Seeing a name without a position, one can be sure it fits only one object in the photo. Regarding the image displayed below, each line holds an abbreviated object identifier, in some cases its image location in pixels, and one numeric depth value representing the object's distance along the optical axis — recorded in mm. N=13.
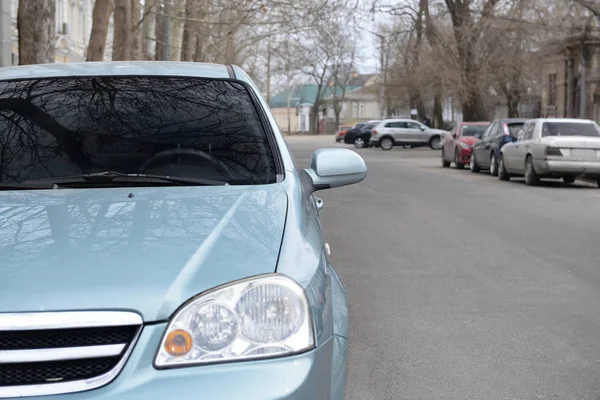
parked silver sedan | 18672
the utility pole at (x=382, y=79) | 69312
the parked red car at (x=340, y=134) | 69000
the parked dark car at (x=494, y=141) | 22938
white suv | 50281
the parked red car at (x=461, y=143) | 28188
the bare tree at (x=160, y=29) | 25500
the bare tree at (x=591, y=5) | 29031
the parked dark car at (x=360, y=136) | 54688
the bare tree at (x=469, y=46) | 38062
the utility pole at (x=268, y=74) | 81894
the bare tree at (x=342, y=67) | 90125
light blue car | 2602
